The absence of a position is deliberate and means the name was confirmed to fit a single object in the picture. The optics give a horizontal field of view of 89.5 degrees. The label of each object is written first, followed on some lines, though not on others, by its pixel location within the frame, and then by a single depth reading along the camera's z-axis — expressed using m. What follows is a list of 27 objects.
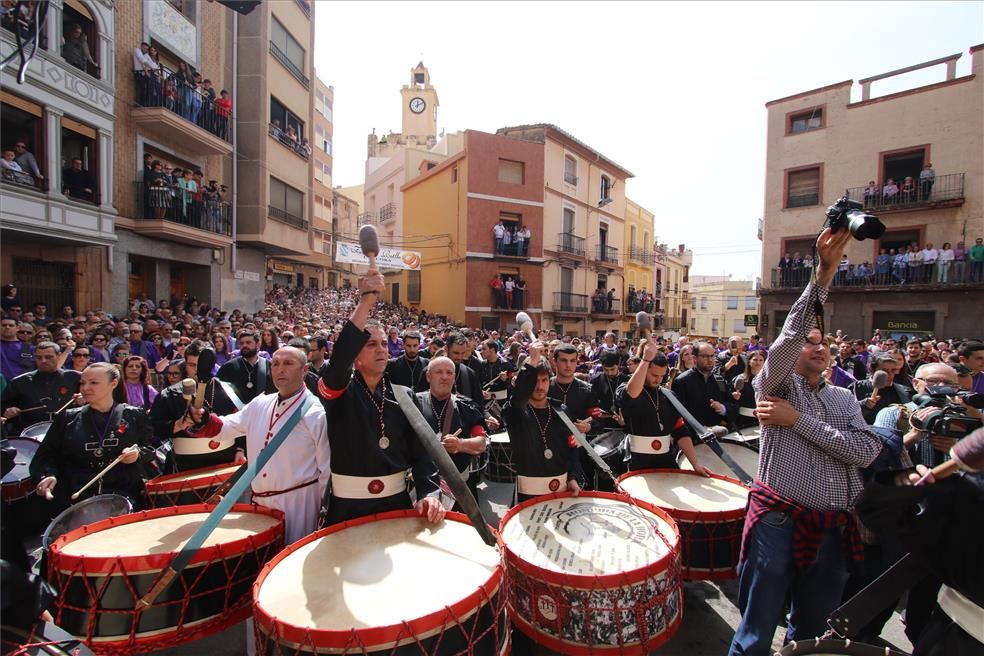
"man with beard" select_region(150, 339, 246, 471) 4.41
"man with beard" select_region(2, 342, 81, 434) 5.91
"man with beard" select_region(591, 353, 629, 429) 6.49
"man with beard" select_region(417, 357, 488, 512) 4.15
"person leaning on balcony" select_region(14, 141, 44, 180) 10.12
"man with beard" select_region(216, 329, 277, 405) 6.23
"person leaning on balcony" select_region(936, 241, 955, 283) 17.53
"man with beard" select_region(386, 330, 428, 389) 7.20
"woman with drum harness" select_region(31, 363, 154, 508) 3.79
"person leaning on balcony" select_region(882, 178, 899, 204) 19.06
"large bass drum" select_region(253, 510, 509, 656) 1.97
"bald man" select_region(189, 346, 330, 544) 3.25
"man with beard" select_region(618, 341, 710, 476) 4.41
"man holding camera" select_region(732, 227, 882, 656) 2.65
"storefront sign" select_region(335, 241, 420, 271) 16.08
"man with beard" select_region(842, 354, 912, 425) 5.31
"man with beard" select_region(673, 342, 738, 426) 5.42
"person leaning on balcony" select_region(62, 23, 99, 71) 11.07
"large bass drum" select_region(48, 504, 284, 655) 2.32
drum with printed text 2.63
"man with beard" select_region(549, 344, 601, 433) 5.11
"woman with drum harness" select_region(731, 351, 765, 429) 6.19
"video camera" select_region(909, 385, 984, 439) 2.24
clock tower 51.03
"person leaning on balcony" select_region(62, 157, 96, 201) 11.15
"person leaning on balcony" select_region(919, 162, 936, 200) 18.36
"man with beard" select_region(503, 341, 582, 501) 3.84
